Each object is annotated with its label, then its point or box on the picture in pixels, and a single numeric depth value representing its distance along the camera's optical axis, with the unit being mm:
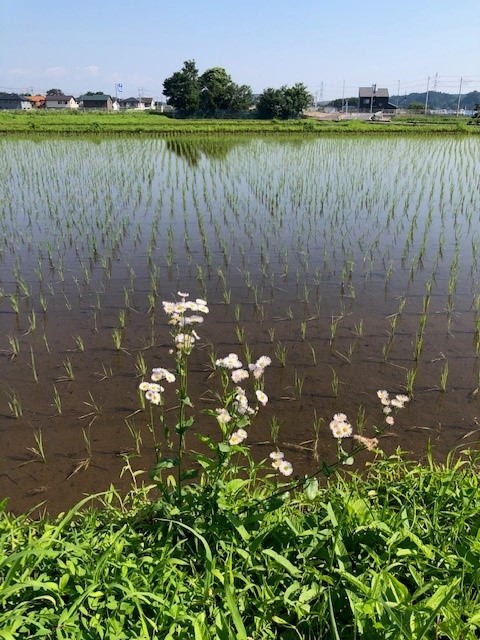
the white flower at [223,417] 1765
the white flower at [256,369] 1843
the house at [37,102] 70075
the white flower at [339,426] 1793
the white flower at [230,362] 1848
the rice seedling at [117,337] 4016
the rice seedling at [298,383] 3446
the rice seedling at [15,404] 3193
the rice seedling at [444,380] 3437
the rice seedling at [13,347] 3908
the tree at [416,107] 65606
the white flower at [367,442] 1681
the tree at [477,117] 33109
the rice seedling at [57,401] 3233
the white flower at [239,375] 1919
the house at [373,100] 65431
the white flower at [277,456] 1829
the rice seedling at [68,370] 3599
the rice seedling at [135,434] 2904
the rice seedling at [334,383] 3449
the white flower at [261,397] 1772
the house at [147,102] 86912
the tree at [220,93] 41844
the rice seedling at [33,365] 3616
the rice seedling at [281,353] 3795
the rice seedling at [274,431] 2955
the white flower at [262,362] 1869
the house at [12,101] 62688
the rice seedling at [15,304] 4676
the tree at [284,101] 39531
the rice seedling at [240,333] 4128
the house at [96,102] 69375
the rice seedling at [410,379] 3426
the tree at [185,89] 41531
